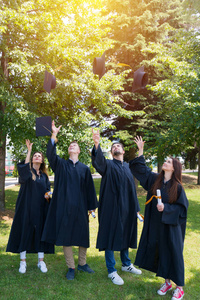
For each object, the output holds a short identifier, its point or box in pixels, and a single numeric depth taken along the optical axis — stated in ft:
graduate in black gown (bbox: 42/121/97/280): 13.05
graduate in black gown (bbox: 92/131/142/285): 12.85
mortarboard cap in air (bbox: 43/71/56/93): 16.93
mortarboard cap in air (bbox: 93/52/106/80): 15.46
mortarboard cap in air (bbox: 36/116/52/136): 14.76
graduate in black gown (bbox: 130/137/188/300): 11.19
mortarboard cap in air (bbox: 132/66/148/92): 15.97
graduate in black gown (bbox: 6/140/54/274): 13.98
